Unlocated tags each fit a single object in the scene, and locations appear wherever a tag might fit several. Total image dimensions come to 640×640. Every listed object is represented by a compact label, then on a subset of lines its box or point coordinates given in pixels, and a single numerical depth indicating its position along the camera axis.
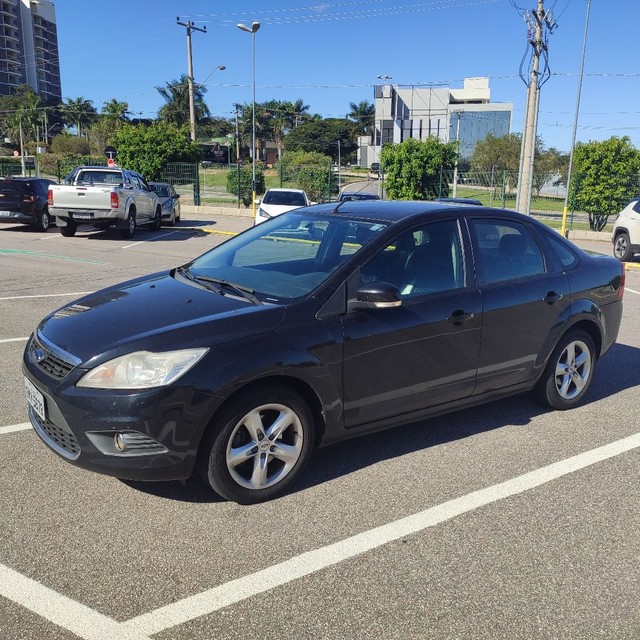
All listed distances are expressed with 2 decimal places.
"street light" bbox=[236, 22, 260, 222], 34.22
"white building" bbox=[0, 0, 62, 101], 129.62
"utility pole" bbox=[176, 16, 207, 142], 42.88
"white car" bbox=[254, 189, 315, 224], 19.31
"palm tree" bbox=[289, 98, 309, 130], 124.06
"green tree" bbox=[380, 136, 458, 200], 25.69
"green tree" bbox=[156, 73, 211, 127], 88.00
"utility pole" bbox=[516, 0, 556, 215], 21.00
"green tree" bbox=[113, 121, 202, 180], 30.02
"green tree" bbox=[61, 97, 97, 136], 106.50
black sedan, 3.29
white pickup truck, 17.94
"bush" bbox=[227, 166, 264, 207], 32.62
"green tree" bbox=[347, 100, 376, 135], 132.80
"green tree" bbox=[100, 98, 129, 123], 87.97
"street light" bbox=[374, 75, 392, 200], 27.47
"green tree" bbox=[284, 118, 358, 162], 119.56
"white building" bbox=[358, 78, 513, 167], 95.62
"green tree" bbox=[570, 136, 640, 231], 22.53
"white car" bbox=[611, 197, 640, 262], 15.49
